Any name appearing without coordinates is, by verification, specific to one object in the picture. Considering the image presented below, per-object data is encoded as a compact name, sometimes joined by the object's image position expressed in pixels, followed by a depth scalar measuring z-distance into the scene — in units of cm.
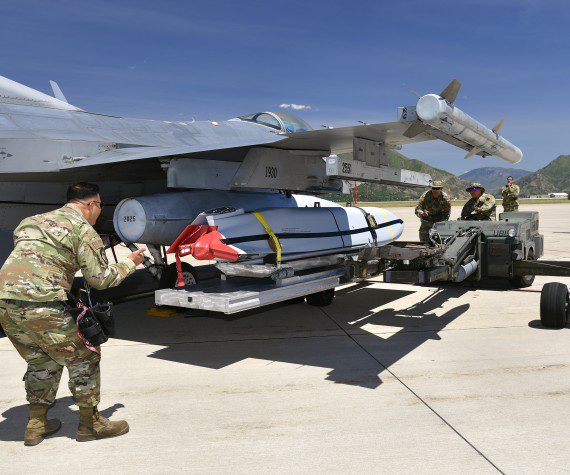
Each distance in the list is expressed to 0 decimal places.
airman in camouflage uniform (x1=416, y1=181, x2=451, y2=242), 1167
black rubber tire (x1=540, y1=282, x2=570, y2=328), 696
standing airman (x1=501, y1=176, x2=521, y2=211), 1688
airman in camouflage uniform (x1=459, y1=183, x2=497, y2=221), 977
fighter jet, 675
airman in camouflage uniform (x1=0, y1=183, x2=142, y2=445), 368
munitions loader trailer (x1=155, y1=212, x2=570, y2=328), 593
